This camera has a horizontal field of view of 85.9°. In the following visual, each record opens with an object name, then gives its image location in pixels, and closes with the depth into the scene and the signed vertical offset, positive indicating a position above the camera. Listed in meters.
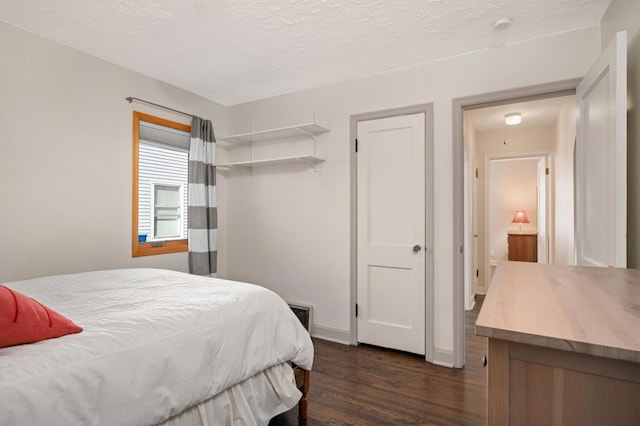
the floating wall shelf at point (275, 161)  3.31 +0.56
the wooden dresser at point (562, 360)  0.67 -0.31
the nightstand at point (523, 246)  6.14 -0.53
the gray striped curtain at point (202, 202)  3.58 +0.14
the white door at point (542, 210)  5.14 +0.11
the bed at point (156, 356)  1.05 -0.53
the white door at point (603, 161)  1.66 +0.31
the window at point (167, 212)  3.37 +0.03
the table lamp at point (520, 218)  6.61 -0.03
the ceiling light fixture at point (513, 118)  4.26 +1.23
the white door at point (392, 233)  2.94 -0.15
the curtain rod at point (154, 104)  3.07 +1.05
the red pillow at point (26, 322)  1.10 -0.36
